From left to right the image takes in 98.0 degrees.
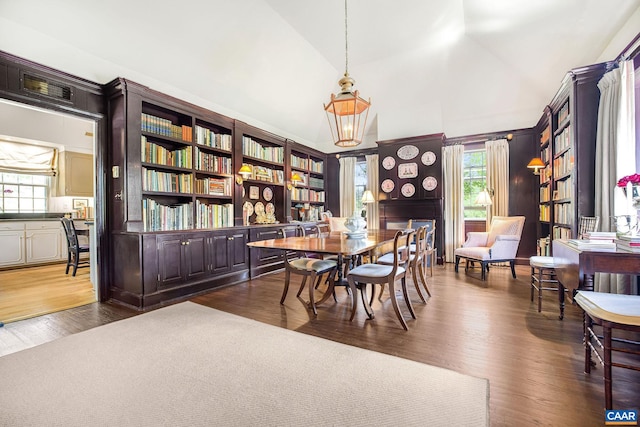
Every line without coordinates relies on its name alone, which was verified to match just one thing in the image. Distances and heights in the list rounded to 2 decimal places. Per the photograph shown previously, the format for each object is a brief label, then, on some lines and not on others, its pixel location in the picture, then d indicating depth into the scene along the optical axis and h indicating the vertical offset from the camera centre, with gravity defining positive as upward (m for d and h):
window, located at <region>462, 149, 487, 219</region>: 5.95 +0.63
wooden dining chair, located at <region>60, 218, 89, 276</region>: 4.61 -0.51
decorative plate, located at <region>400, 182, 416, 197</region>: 5.86 +0.43
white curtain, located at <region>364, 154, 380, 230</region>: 6.53 +0.56
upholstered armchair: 4.30 -0.59
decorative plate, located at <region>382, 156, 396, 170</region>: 6.03 +1.05
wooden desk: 1.79 -0.38
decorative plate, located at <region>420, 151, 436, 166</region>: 5.67 +1.07
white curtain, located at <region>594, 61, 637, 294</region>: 2.57 +0.58
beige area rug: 1.42 -1.05
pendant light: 2.81 +1.05
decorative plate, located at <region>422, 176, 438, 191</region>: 5.66 +0.55
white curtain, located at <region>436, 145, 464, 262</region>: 5.67 +0.22
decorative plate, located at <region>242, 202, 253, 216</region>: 5.04 +0.08
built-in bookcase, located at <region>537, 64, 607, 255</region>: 3.06 +0.72
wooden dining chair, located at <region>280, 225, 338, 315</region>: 2.88 -0.62
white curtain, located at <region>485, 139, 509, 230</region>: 5.37 +0.66
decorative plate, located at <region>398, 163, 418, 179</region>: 5.82 +0.85
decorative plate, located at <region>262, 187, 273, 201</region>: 5.55 +0.37
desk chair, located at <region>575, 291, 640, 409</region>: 1.43 -0.57
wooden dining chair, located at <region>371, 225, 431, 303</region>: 3.11 -0.60
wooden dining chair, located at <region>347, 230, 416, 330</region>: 2.51 -0.61
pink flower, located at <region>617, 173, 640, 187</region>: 1.99 +0.21
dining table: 2.32 -0.32
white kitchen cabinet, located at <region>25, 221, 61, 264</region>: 5.46 -0.54
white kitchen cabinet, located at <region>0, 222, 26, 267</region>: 5.14 -0.56
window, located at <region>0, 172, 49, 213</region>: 5.57 +0.45
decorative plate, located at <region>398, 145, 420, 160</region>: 5.83 +1.24
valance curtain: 5.52 +1.16
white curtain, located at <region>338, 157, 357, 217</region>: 6.83 +0.62
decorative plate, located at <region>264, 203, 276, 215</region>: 5.56 +0.05
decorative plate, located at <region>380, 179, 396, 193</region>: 6.05 +0.55
